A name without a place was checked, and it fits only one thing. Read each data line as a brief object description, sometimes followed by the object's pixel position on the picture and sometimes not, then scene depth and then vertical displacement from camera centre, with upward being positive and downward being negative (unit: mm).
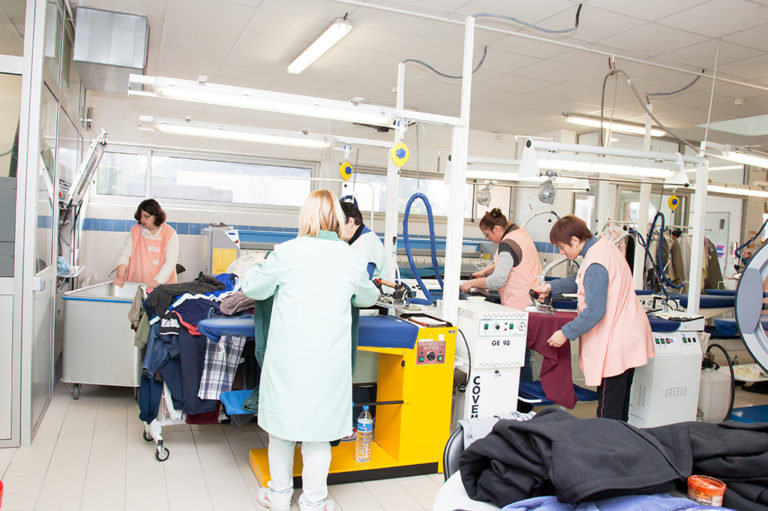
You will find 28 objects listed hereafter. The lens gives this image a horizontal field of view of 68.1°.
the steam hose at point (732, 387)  4160 -1008
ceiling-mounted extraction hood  4234 +1315
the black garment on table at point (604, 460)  1033 -421
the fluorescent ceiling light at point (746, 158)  4328 +724
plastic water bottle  3035 -1127
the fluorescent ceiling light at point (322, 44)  4133 +1449
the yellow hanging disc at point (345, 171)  5078 +523
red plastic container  1076 -462
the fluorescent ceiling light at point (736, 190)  5516 +597
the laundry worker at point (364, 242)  3701 -80
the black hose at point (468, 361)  3209 -715
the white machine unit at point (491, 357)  3217 -691
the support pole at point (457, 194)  3309 +238
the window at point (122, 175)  6426 +473
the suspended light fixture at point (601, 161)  3541 +542
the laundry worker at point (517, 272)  4164 -251
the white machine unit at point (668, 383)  3732 -909
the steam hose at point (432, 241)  3292 -48
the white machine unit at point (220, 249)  5684 -277
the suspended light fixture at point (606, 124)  6641 +1412
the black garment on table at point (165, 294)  3152 -426
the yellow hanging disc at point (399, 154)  3272 +450
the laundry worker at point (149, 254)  4852 -315
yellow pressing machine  3000 -927
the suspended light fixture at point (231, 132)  4148 +679
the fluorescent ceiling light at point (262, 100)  2672 +615
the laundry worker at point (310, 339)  2434 -489
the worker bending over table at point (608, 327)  3088 -467
